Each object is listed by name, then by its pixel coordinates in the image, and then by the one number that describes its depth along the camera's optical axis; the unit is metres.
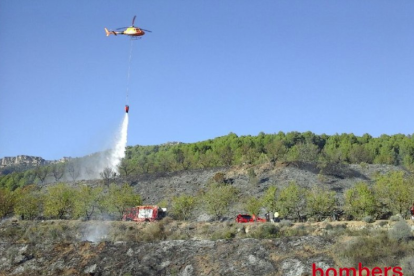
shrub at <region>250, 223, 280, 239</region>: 39.43
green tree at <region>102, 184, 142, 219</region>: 64.50
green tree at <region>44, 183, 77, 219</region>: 65.38
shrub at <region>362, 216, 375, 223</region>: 44.77
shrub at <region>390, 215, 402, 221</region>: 43.54
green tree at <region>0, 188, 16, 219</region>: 69.56
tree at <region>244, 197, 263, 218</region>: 58.78
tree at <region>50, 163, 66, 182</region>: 122.12
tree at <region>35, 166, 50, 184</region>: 125.89
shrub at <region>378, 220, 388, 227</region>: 40.31
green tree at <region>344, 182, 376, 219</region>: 51.59
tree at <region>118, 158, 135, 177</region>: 110.56
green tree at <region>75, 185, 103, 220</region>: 64.88
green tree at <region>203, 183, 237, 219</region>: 60.97
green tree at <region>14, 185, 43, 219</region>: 66.19
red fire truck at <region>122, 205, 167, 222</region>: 59.57
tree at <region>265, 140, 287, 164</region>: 109.19
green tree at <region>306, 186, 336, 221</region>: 55.09
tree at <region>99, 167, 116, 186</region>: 91.41
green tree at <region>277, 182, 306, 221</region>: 56.97
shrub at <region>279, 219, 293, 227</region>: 44.53
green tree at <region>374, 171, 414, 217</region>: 51.62
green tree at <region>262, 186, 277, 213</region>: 58.66
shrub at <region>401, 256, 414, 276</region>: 24.97
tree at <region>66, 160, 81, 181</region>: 121.62
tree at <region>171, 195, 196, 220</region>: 61.44
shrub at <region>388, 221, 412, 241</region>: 30.50
